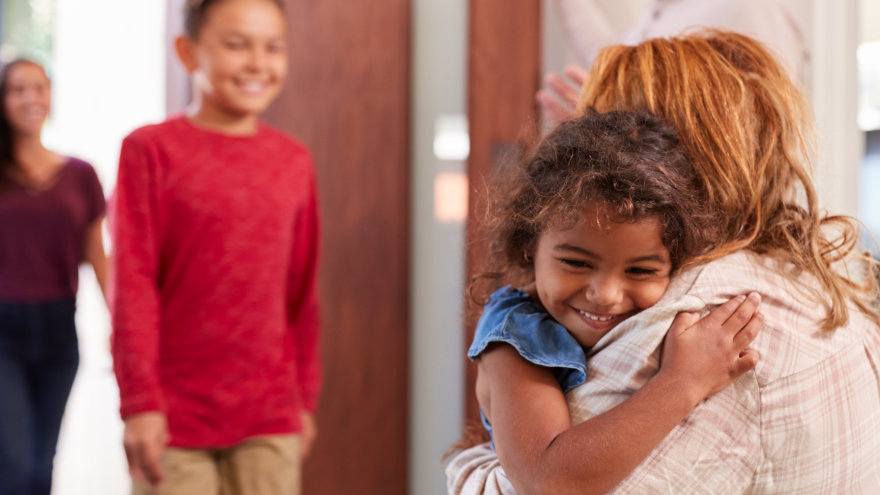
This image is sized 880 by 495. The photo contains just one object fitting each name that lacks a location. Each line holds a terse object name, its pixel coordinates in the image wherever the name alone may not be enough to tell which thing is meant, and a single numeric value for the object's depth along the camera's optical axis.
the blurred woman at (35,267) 2.33
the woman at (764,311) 0.78
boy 1.58
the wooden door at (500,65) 2.49
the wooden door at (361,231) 2.59
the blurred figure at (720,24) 1.42
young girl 0.76
